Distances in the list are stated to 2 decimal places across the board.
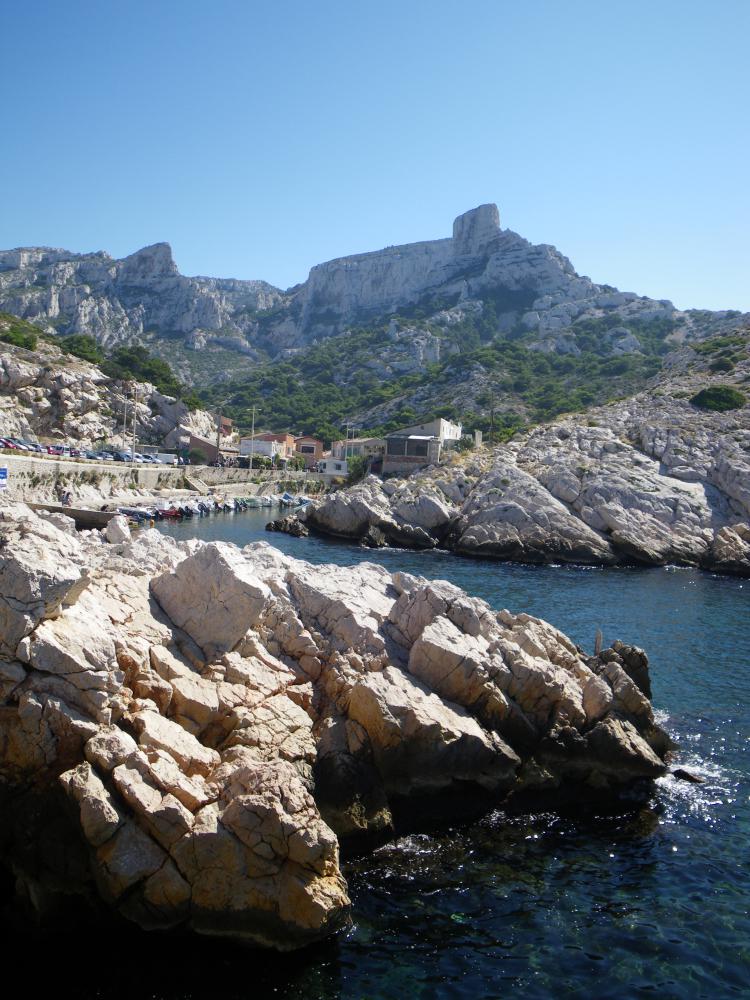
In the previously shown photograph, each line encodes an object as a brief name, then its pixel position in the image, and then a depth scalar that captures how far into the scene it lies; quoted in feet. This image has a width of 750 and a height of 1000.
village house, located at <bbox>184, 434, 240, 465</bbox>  319.88
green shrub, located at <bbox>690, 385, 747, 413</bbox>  224.74
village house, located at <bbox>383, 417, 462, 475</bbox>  241.96
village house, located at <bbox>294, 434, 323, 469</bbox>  362.53
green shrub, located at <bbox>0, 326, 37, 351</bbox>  291.38
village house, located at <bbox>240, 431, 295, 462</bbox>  338.75
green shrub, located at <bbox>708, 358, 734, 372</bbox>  261.83
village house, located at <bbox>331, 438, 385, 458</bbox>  276.00
